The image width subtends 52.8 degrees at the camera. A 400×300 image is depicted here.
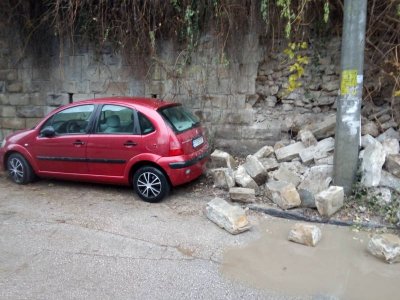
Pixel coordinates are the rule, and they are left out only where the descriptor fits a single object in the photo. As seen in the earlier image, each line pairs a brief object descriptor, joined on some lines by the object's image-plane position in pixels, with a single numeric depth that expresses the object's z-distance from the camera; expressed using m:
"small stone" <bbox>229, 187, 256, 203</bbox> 5.50
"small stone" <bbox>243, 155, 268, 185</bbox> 5.82
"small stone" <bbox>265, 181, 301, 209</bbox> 5.24
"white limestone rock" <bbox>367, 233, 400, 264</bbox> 4.02
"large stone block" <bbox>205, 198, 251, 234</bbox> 4.73
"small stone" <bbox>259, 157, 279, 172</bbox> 6.17
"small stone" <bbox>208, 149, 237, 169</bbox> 6.56
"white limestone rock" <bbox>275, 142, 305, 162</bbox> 6.29
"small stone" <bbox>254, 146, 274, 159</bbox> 6.51
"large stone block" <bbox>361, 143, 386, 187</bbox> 5.18
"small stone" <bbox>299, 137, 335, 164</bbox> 5.97
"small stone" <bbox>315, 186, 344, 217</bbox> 4.93
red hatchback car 5.57
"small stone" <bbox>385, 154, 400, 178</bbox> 5.27
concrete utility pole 5.09
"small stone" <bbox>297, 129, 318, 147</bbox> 6.29
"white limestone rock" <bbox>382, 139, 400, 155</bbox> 5.57
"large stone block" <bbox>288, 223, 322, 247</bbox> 4.39
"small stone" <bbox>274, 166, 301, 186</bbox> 5.74
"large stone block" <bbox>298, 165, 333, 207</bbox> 5.51
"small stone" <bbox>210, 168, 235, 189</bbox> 5.85
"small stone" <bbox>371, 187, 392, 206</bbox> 5.10
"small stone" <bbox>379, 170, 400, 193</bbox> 5.21
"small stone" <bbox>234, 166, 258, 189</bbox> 5.74
